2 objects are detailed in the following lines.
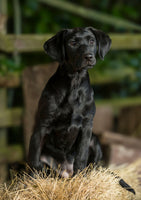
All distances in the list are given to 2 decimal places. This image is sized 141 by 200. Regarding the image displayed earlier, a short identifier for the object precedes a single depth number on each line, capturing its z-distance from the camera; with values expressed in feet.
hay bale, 7.96
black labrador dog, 8.04
